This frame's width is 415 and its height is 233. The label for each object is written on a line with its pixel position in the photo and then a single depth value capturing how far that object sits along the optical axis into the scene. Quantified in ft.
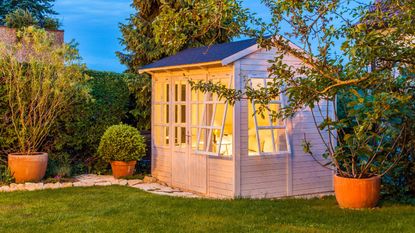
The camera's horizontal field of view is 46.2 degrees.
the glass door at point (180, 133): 30.45
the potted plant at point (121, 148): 32.96
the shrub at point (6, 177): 30.52
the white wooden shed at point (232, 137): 26.53
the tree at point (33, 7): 83.75
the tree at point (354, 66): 15.37
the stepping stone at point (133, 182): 31.43
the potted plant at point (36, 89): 31.24
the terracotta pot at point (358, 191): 22.61
